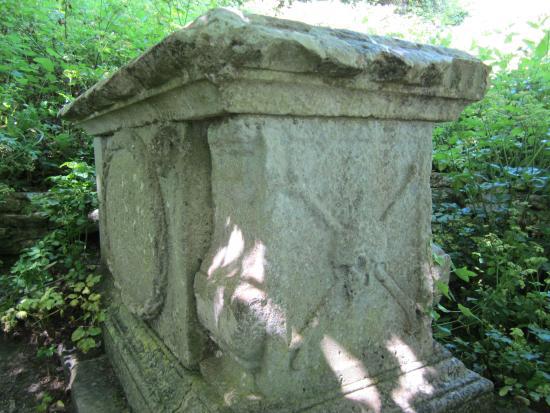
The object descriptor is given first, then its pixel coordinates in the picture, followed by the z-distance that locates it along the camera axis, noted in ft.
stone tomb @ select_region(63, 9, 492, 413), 3.49
